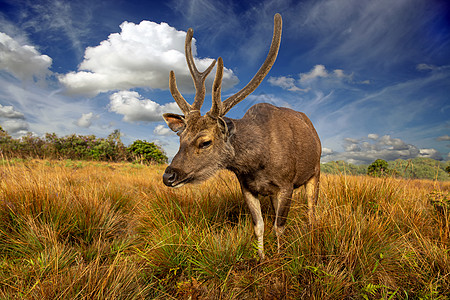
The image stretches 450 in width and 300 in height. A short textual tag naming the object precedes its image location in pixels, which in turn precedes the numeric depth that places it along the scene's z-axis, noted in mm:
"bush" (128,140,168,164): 18922
